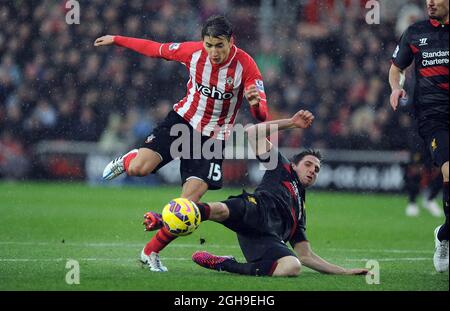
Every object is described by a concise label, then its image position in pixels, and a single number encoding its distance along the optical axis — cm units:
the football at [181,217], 1516
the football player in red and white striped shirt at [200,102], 1806
